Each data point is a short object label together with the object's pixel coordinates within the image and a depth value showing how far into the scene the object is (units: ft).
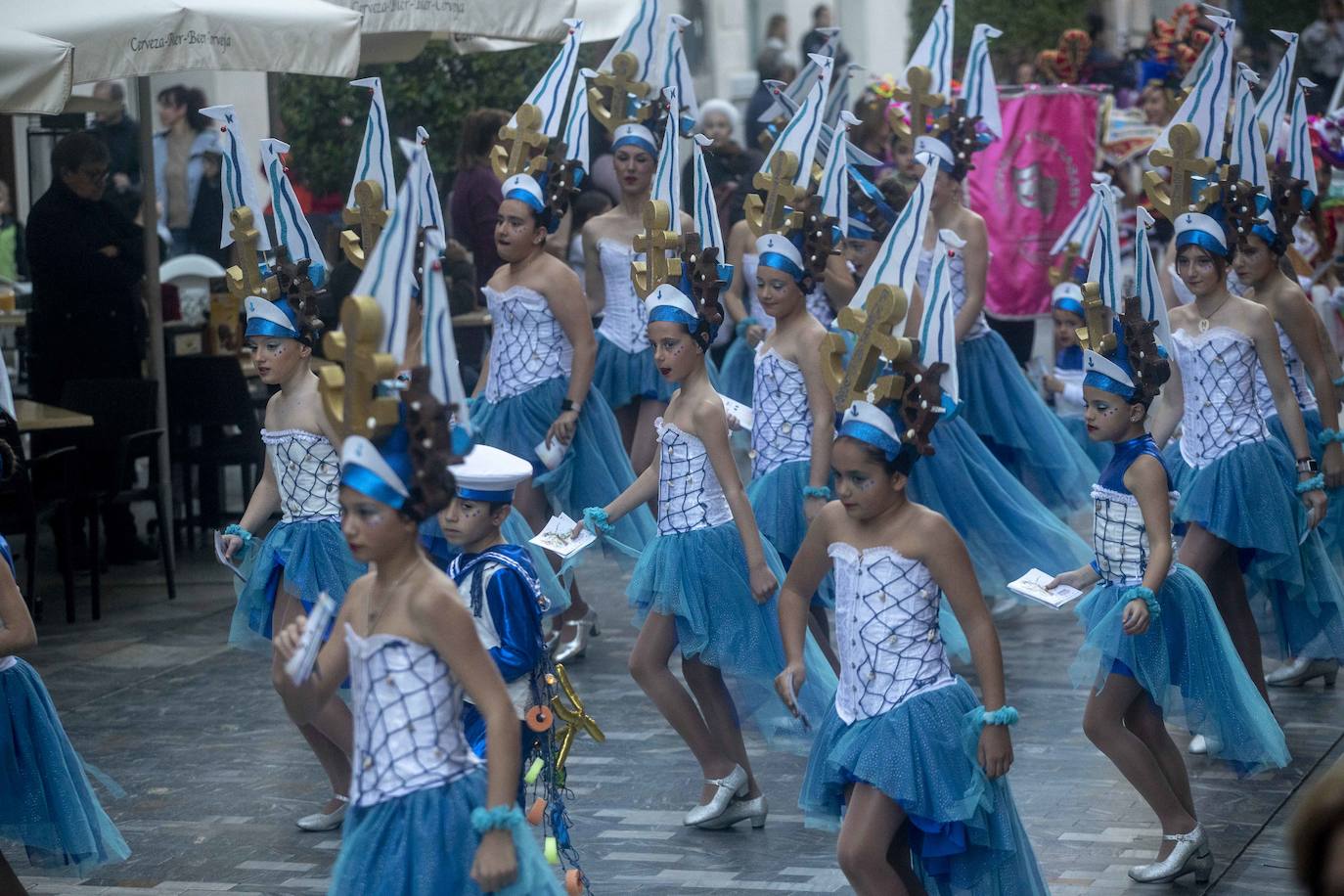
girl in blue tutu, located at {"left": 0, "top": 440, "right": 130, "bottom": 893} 35.06
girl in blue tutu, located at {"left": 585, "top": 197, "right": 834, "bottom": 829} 41.42
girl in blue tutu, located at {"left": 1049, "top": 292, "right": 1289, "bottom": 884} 37.11
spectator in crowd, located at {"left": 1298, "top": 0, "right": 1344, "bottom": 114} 136.87
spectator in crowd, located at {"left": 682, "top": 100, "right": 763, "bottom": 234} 92.12
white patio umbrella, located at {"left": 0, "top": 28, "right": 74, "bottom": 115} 52.75
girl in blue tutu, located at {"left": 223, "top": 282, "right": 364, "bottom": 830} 42.22
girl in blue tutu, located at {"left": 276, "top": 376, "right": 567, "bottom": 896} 26.17
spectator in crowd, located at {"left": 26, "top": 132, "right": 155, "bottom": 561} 68.95
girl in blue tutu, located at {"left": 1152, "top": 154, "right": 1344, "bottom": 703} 46.52
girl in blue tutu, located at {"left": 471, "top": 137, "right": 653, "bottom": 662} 53.98
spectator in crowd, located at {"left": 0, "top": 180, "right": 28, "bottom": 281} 97.45
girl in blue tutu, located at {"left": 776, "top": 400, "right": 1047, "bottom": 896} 31.17
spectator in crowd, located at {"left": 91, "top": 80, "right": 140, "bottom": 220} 96.67
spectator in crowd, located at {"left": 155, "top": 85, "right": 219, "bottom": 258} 107.76
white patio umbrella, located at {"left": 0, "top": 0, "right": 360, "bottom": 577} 56.80
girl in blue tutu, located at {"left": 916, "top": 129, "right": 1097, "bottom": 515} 61.16
